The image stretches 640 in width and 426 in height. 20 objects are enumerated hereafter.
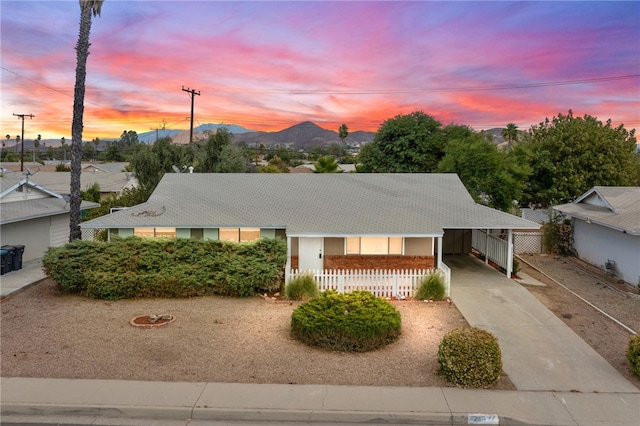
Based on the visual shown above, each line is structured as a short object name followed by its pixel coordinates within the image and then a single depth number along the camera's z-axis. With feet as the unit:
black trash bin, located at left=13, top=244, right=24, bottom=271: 63.21
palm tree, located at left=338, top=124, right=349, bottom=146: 424.46
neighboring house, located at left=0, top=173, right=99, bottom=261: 66.18
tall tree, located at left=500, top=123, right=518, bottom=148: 241.96
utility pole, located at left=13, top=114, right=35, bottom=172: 222.07
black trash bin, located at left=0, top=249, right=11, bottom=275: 61.05
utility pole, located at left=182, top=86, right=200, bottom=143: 148.25
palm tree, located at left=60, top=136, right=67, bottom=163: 460.14
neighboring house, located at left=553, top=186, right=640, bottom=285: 59.44
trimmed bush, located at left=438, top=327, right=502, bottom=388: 30.91
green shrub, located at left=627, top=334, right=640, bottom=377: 32.74
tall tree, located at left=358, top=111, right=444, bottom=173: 138.82
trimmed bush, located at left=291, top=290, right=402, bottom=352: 37.63
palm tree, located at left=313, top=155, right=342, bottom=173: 124.24
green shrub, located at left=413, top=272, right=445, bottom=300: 53.01
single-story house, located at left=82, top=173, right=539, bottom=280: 58.95
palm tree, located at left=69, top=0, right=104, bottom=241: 63.10
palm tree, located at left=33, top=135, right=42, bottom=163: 575.99
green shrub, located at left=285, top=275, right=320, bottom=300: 52.60
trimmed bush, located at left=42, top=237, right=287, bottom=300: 51.62
